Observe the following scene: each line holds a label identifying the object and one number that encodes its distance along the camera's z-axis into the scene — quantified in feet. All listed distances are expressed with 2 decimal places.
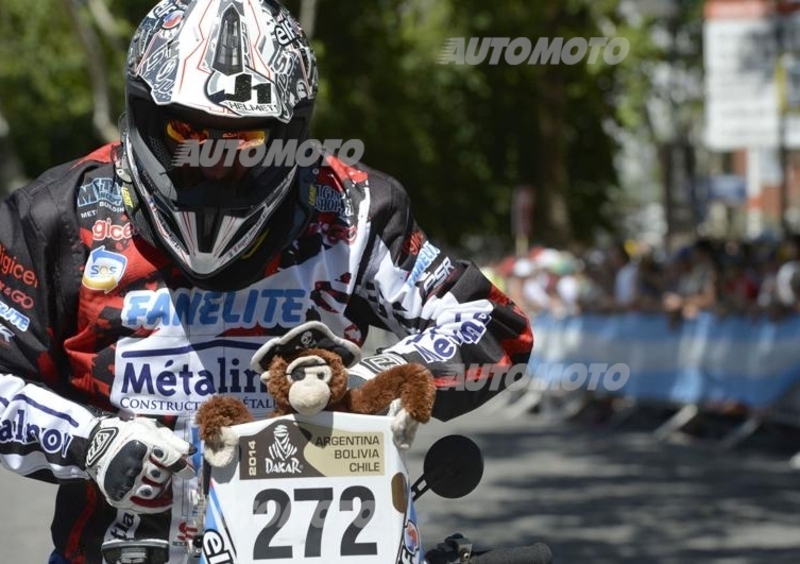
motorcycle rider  20.89
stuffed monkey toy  18.61
